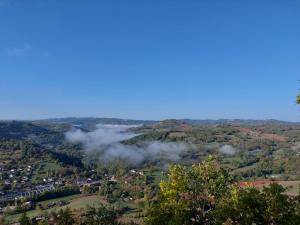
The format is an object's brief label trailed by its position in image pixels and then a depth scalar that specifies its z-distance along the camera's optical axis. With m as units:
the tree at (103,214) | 58.93
